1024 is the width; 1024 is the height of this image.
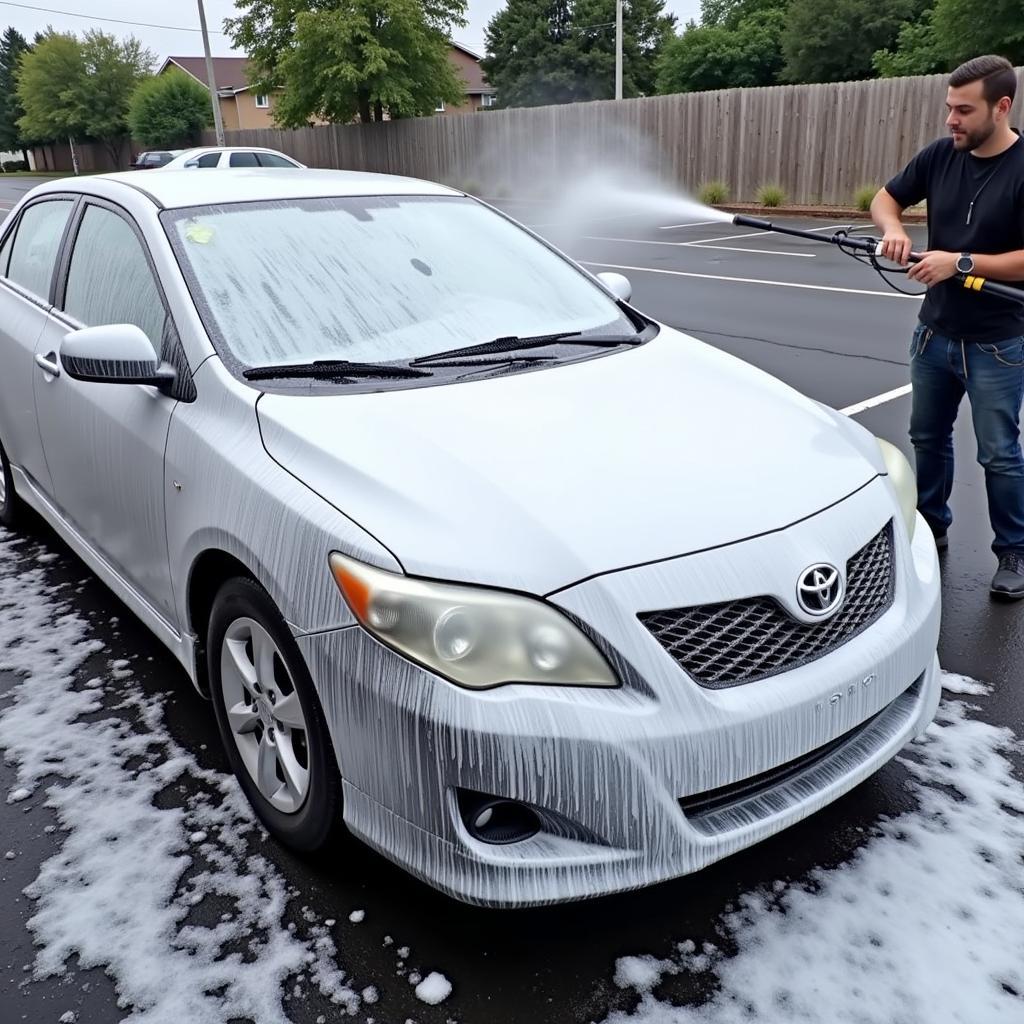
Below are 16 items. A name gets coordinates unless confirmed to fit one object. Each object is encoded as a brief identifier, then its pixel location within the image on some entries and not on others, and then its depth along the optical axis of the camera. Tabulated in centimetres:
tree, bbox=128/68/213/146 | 5256
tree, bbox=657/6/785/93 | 5297
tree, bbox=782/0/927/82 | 4656
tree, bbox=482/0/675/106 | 6144
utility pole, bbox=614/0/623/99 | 3278
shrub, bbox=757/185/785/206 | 2139
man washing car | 354
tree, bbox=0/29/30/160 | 8662
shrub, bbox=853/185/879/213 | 1948
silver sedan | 201
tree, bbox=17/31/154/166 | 6431
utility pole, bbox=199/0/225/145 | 3216
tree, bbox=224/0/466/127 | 3145
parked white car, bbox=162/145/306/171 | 1783
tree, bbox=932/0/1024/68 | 3650
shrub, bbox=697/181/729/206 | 2300
